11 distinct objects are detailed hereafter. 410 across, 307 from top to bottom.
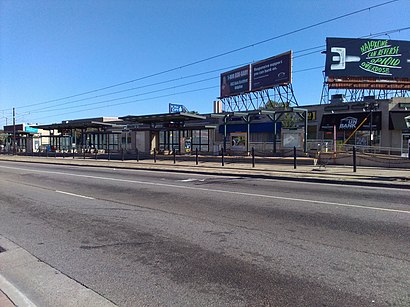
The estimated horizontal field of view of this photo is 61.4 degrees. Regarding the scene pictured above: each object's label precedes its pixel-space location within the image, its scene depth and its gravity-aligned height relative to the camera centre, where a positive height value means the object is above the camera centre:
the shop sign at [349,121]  30.86 +1.94
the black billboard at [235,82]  45.31 +8.34
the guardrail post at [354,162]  17.15 -1.02
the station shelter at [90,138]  42.11 +1.01
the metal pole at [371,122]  28.83 +1.63
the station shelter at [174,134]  33.62 +1.04
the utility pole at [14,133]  57.52 +1.96
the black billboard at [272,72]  38.62 +8.35
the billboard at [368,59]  36.22 +8.65
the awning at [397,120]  29.52 +1.82
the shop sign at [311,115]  34.88 +2.74
